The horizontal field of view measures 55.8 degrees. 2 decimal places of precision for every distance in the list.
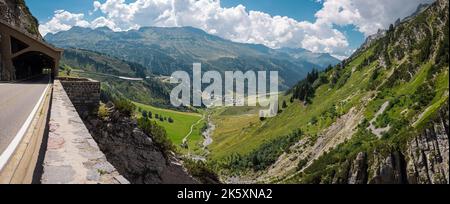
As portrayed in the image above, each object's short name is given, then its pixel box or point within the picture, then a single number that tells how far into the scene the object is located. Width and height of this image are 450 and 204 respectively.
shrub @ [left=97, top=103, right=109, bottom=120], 29.86
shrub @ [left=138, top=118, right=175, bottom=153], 35.09
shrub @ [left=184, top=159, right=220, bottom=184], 41.81
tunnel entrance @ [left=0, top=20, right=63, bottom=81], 52.56
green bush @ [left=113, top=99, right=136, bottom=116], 32.35
